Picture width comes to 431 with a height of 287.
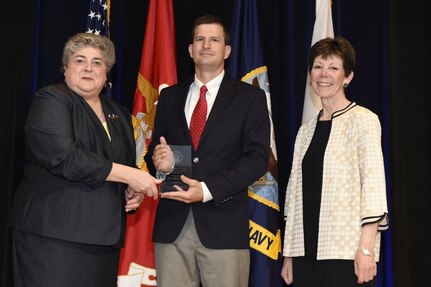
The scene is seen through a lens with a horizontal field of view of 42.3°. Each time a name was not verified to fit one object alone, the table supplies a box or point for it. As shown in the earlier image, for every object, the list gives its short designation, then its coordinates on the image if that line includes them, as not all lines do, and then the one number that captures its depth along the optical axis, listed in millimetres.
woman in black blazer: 2445
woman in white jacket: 2631
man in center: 2834
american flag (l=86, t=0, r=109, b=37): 4219
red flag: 4055
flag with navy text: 3898
